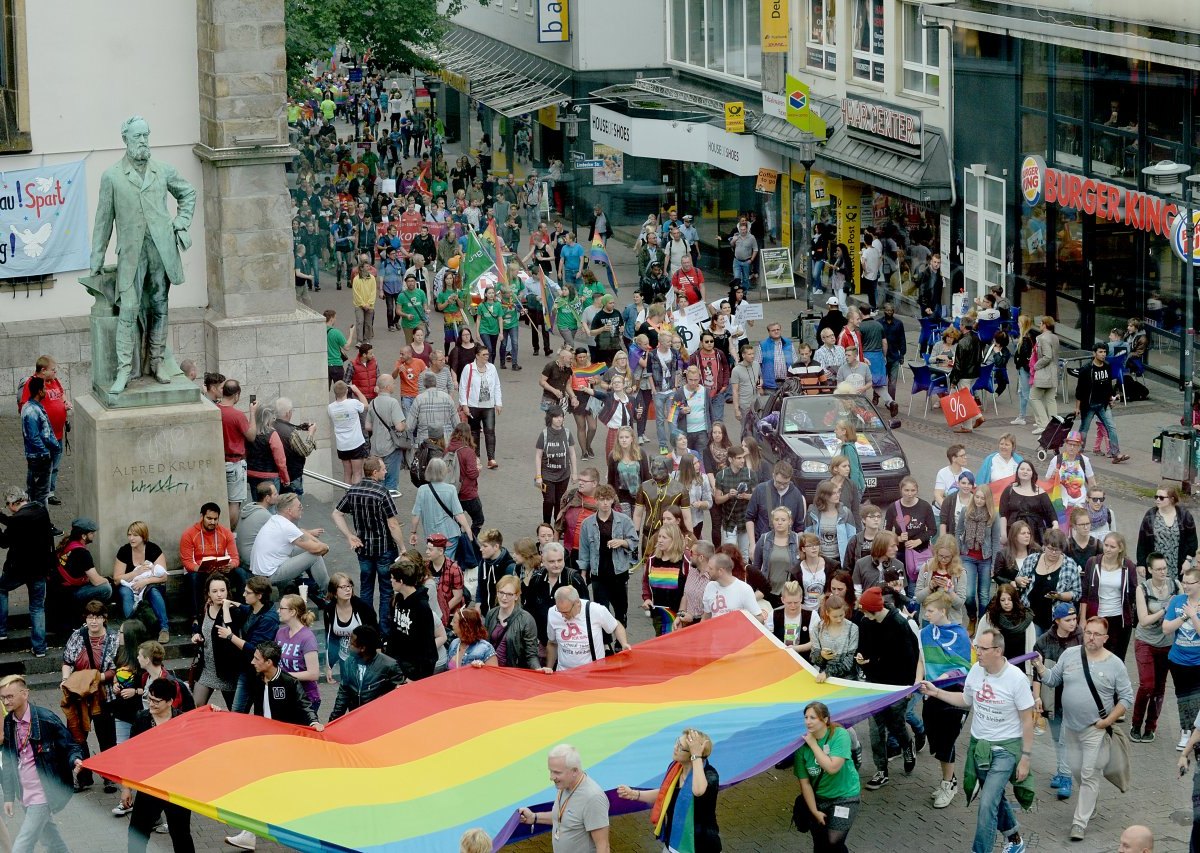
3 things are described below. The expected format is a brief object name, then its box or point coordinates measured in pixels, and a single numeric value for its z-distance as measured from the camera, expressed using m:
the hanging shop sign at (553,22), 46.38
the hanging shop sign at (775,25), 37.94
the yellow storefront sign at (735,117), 38.44
